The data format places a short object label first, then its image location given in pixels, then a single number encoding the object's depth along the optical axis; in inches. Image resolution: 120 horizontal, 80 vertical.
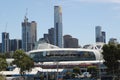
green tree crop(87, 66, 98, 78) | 5523.6
